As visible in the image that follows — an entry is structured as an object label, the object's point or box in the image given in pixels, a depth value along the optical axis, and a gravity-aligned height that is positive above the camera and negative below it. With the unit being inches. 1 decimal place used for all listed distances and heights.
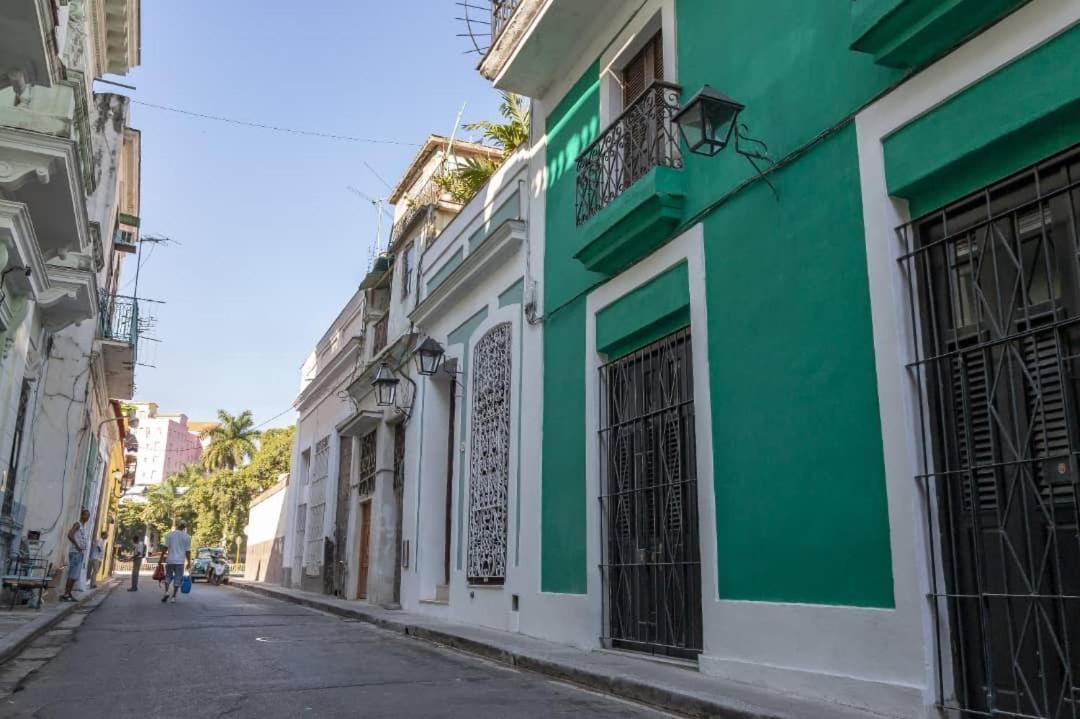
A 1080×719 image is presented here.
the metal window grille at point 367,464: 660.7 +67.7
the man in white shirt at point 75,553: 565.6 -0.6
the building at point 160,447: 4766.2 +570.2
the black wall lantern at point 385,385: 552.7 +105.6
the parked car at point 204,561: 1224.7 -11.8
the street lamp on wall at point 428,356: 487.8 +107.9
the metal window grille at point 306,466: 934.5 +92.4
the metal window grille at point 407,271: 629.0 +201.3
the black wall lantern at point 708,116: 241.1 +120.0
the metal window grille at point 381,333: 690.8 +171.8
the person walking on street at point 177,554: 640.4 -1.1
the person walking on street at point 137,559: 836.1 -6.5
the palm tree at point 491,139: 626.2 +293.1
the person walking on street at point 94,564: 818.2 -11.0
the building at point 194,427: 5311.5 +753.2
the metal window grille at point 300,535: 892.6 +17.7
